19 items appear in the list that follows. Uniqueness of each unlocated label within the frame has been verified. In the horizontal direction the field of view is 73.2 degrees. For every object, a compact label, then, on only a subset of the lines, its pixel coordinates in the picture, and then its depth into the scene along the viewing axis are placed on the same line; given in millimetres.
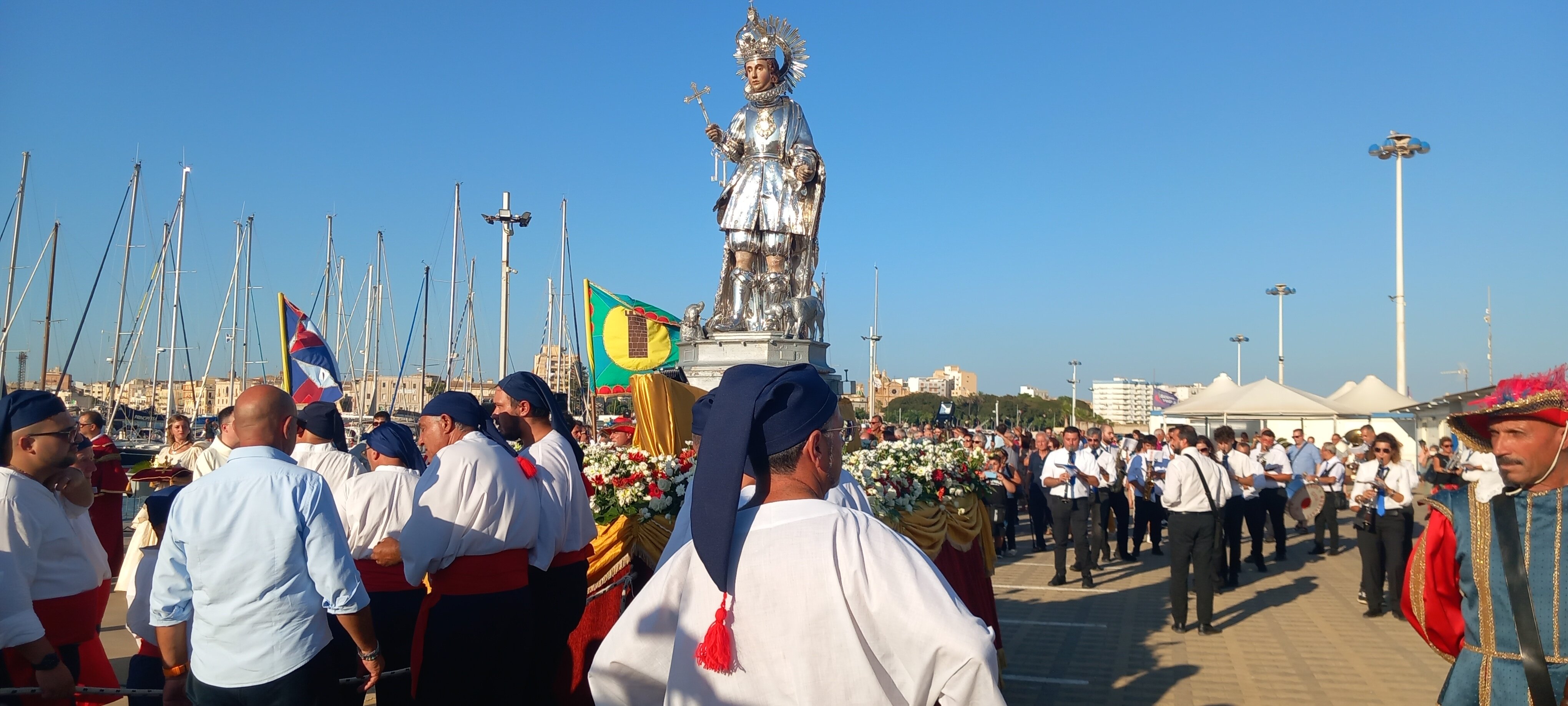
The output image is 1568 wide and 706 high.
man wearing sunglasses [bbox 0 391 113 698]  4117
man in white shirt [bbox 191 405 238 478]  8203
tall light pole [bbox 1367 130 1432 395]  31094
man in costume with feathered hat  3676
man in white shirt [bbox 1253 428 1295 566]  15273
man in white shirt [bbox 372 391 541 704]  4957
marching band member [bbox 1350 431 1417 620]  10875
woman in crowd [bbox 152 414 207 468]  10906
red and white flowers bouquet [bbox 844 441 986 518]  8117
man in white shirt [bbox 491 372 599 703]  5695
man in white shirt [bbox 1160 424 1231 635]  9930
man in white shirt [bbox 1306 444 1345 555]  15875
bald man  3795
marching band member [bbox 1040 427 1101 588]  12750
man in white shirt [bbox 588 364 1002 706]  2170
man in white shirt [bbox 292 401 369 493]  6488
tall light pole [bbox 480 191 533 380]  25344
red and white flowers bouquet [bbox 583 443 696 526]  7215
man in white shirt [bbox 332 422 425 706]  5531
